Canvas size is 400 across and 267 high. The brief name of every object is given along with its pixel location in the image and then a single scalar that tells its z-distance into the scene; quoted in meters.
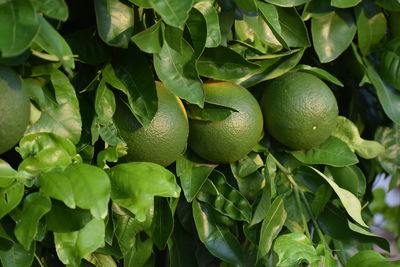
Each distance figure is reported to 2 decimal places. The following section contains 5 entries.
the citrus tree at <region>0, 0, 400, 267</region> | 0.78
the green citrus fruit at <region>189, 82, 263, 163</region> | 0.90
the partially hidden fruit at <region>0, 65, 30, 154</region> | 0.77
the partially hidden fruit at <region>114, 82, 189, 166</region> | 0.86
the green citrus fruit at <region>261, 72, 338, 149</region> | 0.94
